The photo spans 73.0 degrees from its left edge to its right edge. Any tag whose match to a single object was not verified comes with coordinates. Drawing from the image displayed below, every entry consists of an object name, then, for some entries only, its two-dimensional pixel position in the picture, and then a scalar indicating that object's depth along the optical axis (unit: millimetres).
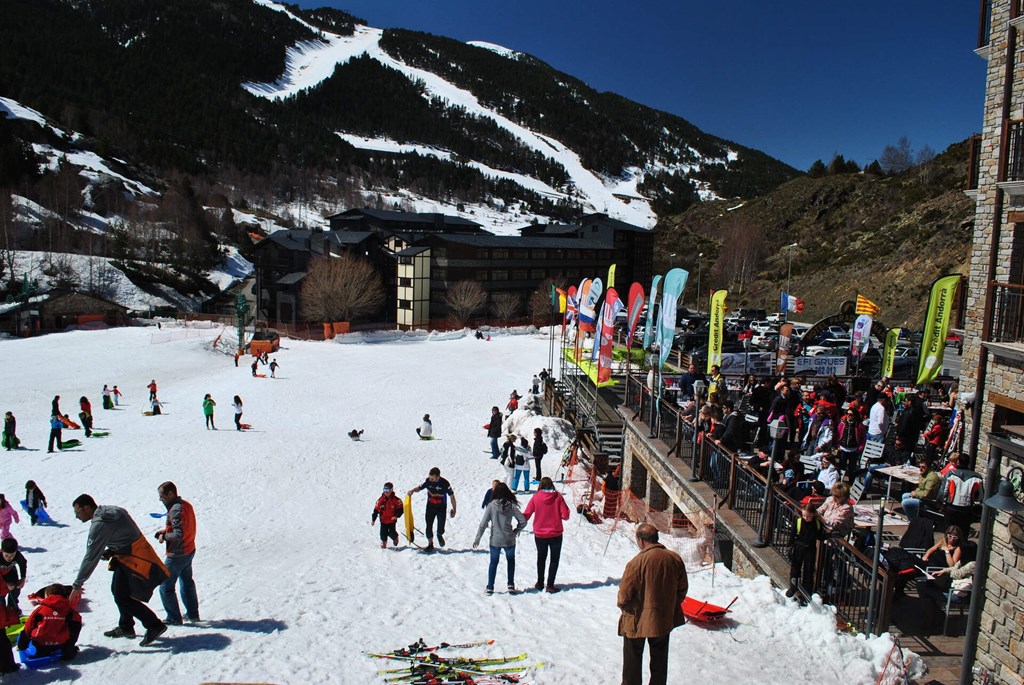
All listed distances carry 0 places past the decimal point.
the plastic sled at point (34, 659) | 6469
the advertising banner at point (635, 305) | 17594
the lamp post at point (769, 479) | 9126
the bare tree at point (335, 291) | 59750
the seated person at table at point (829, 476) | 11250
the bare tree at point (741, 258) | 87062
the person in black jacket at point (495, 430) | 22344
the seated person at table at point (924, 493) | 9766
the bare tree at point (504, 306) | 68812
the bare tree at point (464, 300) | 65438
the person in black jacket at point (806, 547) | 7773
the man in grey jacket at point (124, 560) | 6461
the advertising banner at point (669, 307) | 13883
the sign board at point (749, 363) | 28578
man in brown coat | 5629
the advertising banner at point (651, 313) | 16625
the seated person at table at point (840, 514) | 8281
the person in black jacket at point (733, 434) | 12180
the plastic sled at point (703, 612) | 7578
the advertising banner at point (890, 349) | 17375
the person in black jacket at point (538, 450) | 19031
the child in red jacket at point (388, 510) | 11531
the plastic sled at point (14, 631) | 7208
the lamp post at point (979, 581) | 5660
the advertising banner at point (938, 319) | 12695
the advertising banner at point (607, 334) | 19336
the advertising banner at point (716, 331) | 15602
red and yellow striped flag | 20203
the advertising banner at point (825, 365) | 26016
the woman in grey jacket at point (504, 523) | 9070
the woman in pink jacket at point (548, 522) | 8828
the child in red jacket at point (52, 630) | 6555
